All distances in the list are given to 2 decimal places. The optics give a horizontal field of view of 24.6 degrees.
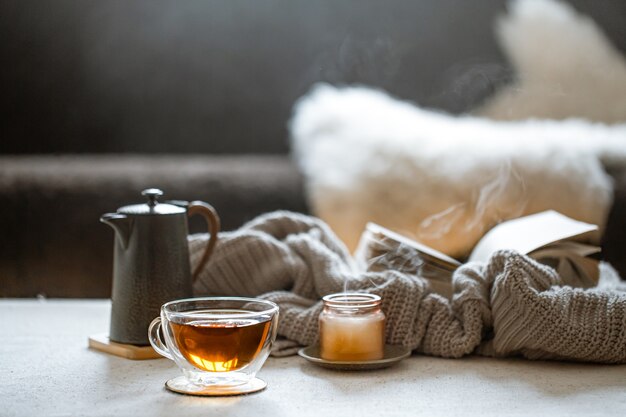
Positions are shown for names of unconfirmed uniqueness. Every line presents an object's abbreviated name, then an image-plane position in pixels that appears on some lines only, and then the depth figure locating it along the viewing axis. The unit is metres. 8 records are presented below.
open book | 1.50
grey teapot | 1.41
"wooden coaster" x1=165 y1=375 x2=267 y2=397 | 1.26
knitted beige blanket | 1.37
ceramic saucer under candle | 1.34
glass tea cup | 1.26
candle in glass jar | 1.35
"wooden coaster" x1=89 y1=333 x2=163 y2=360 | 1.40
